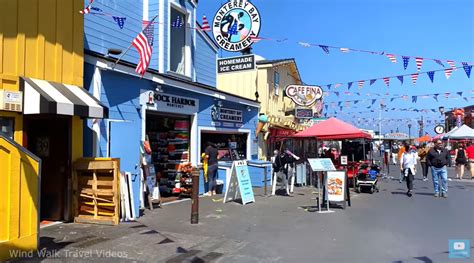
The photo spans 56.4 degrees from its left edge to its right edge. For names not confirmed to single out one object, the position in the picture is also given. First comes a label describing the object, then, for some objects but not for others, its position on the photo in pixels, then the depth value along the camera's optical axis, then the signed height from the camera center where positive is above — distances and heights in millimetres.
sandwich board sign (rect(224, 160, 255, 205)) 12398 -1126
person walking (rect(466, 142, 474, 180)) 22312 -700
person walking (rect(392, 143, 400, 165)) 36388 -1119
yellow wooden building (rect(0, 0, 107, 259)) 6219 +726
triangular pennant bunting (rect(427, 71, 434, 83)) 14753 +2329
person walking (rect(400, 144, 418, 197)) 14727 -755
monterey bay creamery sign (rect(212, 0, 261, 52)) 14022 +3874
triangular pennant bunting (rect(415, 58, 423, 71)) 12711 +2397
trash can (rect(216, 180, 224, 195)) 14594 -1381
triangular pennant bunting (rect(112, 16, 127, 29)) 9744 +2778
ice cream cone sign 18672 +958
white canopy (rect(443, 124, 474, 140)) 28891 +727
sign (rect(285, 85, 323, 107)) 21391 +2448
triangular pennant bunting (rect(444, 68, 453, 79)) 14470 +2382
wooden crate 8641 -910
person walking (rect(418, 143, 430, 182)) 21578 -909
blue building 9859 +1370
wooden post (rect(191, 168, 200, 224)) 9141 -1187
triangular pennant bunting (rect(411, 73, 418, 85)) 15367 +2359
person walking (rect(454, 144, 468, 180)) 21812 -823
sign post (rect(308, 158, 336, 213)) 11194 -559
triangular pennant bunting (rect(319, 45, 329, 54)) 12294 +2708
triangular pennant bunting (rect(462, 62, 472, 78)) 13211 +2298
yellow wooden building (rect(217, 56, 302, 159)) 20652 +2725
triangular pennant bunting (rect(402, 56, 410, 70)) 12562 +2413
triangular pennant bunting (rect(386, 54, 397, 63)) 12478 +2478
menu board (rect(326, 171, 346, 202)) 11375 -1076
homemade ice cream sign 14844 +2785
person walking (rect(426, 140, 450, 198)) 14125 -630
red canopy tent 16453 +504
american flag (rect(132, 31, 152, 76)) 10023 +2109
